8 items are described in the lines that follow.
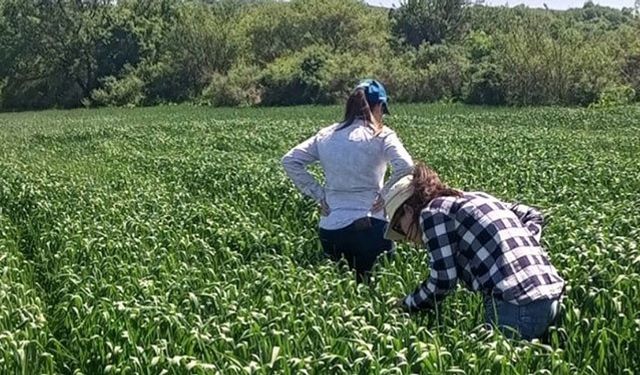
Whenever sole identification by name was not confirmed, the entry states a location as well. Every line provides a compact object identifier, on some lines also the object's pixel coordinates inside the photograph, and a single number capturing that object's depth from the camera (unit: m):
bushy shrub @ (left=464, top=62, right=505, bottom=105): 50.81
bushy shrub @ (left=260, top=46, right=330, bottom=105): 59.84
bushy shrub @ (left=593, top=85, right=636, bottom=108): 45.47
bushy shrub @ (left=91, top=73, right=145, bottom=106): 72.44
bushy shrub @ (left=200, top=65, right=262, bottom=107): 63.00
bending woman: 4.20
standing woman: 5.91
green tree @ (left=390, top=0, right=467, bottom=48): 81.00
